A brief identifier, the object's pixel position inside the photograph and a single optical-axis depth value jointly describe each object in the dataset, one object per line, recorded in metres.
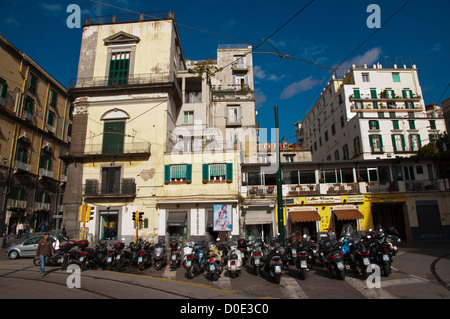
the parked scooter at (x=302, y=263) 9.29
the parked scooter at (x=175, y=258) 11.71
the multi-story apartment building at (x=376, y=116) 34.47
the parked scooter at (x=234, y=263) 10.04
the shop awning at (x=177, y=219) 21.69
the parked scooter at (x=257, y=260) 10.16
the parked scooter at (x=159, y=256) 11.87
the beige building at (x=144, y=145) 21.97
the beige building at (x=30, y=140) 27.86
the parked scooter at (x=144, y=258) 11.80
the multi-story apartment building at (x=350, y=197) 23.14
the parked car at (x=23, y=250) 16.24
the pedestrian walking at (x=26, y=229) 25.29
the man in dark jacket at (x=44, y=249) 10.39
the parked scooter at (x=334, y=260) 9.00
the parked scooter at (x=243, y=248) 12.75
